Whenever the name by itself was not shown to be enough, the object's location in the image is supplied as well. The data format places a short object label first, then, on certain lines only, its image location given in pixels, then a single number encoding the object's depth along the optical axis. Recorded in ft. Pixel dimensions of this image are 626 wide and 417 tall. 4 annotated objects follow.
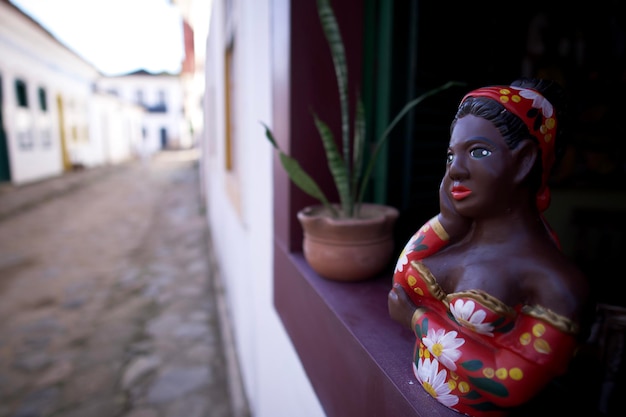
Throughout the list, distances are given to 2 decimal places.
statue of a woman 1.55
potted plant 3.49
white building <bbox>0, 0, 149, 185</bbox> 35.83
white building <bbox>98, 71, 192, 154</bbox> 100.53
